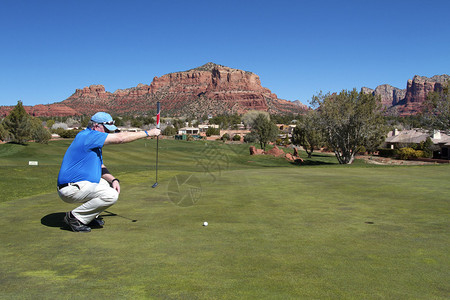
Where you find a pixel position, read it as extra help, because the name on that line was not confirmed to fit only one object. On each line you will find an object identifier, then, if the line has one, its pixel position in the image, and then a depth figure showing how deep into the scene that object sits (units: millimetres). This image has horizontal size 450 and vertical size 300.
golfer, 7371
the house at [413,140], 81062
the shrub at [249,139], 112500
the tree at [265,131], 81750
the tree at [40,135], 73256
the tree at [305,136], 71706
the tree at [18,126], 67688
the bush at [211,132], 159112
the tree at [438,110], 45781
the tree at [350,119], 50375
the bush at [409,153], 77875
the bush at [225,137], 137125
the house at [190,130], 176200
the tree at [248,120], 190912
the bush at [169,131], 148250
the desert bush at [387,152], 86894
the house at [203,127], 190400
